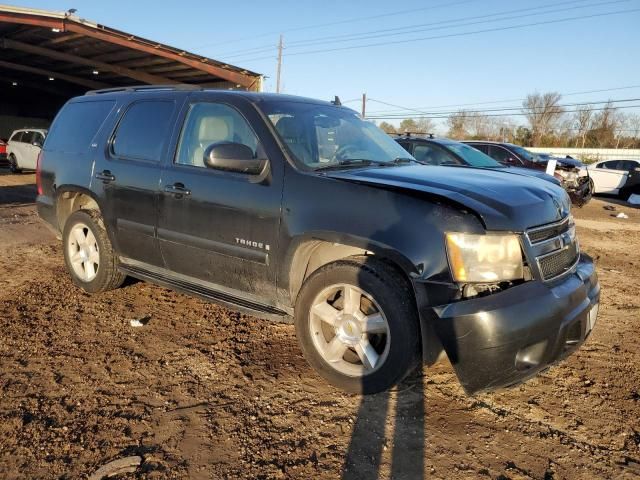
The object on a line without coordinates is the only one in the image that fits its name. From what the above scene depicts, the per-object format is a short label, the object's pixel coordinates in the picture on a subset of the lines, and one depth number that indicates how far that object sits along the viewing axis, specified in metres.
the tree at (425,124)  57.26
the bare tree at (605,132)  54.83
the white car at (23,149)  16.66
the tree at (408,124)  56.37
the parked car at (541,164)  13.18
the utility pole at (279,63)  39.53
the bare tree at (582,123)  56.03
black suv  2.63
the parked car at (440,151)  9.07
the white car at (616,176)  16.97
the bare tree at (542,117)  56.84
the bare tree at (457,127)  59.91
